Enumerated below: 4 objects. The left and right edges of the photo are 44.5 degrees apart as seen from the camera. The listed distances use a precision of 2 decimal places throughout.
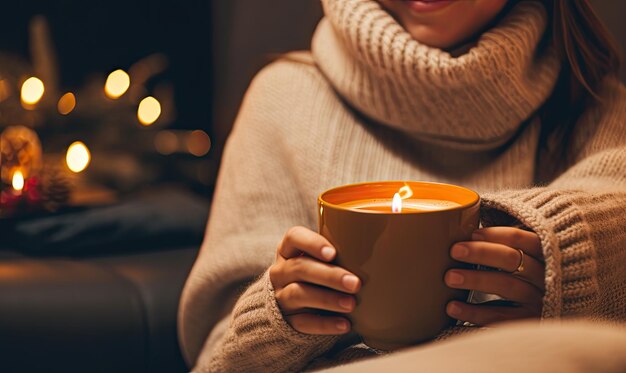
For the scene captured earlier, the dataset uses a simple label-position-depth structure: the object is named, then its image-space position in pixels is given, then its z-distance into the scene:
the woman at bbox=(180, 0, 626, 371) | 0.88
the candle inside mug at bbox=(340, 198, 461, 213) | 0.61
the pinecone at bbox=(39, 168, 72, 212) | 1.51
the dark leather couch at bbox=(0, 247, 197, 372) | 1.12
